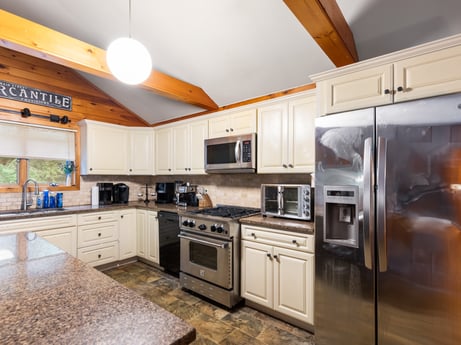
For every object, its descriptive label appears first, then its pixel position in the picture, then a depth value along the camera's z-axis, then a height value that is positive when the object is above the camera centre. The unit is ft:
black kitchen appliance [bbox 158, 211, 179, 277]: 10.05 -2.96
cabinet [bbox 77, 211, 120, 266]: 10.55 -2.97
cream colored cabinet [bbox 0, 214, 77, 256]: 8.80 -2.16
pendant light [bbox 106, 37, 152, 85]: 4.80 +2.25
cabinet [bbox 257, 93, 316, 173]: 7.92 +1.23
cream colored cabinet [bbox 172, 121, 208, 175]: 11.11 +1.17
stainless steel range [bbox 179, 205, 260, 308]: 8.02 -2.89
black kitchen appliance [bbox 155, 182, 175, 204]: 12.72 -1.09
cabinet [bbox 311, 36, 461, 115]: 4.82 +2.07
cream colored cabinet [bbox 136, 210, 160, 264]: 11.36 -3.08
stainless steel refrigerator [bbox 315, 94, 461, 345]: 4.56 -1.10
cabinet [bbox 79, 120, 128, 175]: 11.89 +1.16
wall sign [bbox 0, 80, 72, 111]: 10.51 +3.48
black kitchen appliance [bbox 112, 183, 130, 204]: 12.92 -1.17
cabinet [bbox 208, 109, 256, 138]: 9.39 +1.96
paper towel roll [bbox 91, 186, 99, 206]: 12.50 -1.26
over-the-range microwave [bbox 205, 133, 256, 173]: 9.15 +0.69
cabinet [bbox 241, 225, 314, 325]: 6.77 -2.97
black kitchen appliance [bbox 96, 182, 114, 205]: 12.51 -1.11
